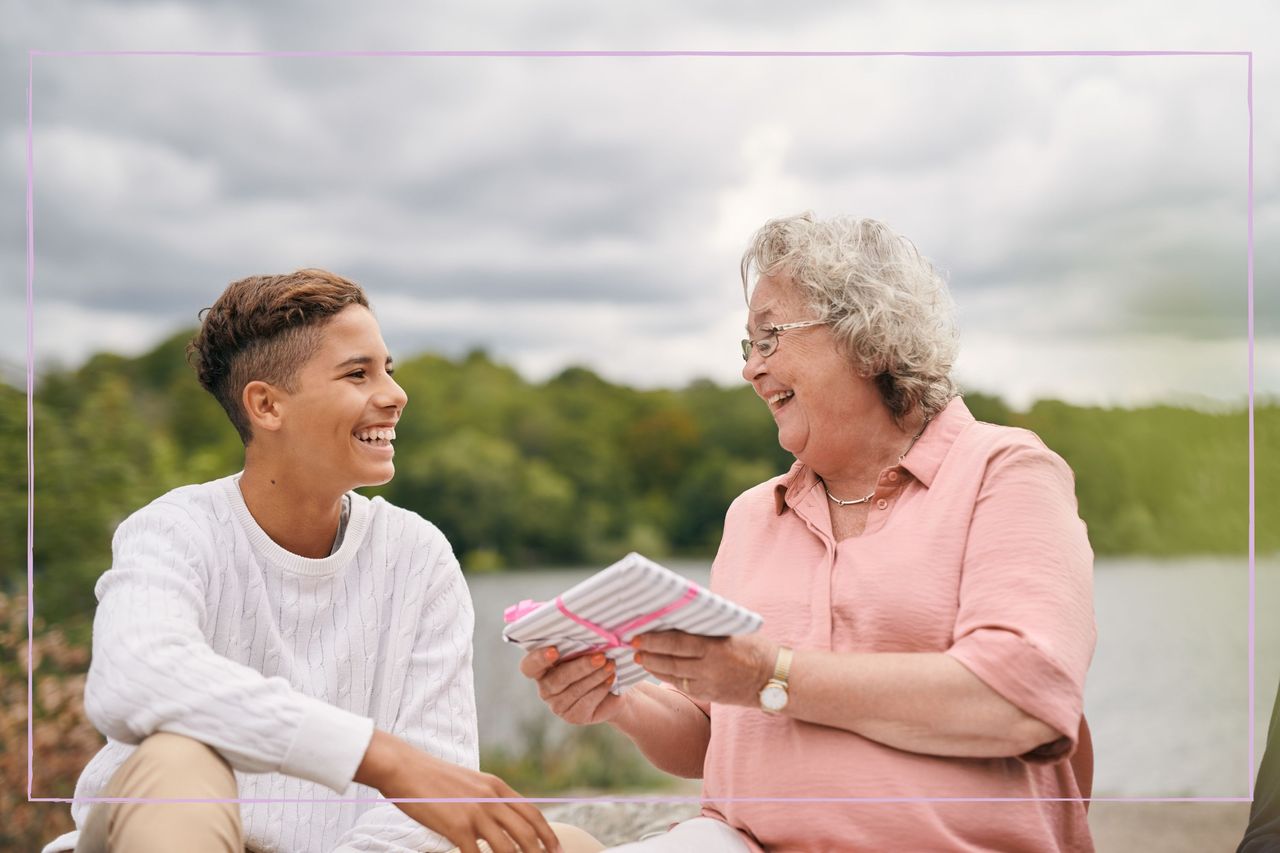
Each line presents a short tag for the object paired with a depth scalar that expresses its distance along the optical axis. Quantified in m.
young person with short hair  2.02
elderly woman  1.90
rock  3.16
